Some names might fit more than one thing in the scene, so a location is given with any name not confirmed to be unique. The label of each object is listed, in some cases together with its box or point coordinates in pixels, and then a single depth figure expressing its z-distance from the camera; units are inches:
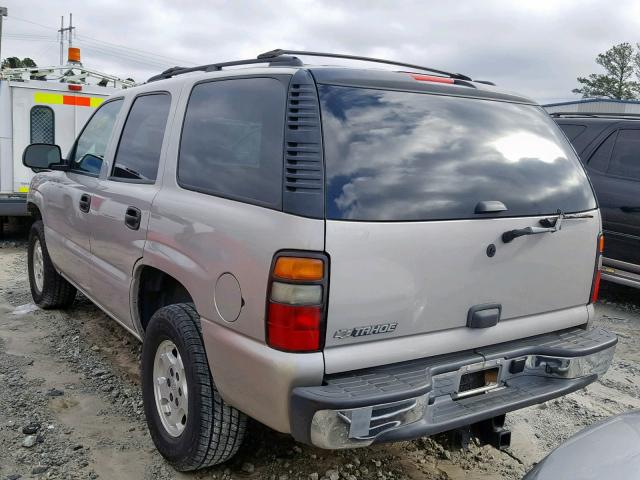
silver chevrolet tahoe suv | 90.0
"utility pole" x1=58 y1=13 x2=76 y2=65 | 2064.7
